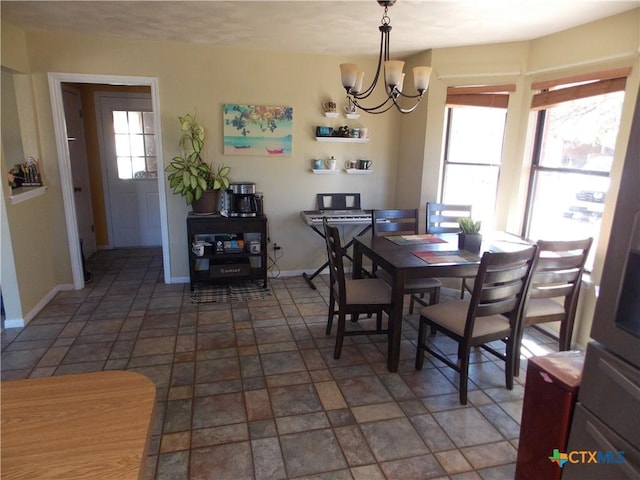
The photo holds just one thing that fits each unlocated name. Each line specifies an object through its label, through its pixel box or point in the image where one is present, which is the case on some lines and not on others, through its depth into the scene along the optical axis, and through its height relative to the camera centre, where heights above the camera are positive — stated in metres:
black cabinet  3.96 -0.98
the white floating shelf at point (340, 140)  4.29 +0.14
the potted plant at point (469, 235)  2.88 -0.55
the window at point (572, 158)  2.93 +0.01
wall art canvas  4.07 +0.21
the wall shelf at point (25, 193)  3.21 -0.40
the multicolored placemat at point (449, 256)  2.67 -0.67
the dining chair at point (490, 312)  2.22 -0.96
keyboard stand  4.27 -1.26
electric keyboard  4.12 -0.65
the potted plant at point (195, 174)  3.77 -0.23
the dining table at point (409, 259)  2.55 -0.68
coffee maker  4.05 -0.49
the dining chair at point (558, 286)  2.51 -0.82
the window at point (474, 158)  3.87 -0.01
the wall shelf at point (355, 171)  4.42 -0.19
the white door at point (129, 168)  5.24 -0.27
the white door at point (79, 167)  4.73 -0.25
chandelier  2.35 +0.47
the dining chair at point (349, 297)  2.71 -0.97
